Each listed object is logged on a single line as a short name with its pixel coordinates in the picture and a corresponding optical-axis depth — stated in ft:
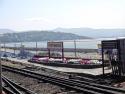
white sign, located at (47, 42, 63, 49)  51.30
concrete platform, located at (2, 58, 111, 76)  33.17
